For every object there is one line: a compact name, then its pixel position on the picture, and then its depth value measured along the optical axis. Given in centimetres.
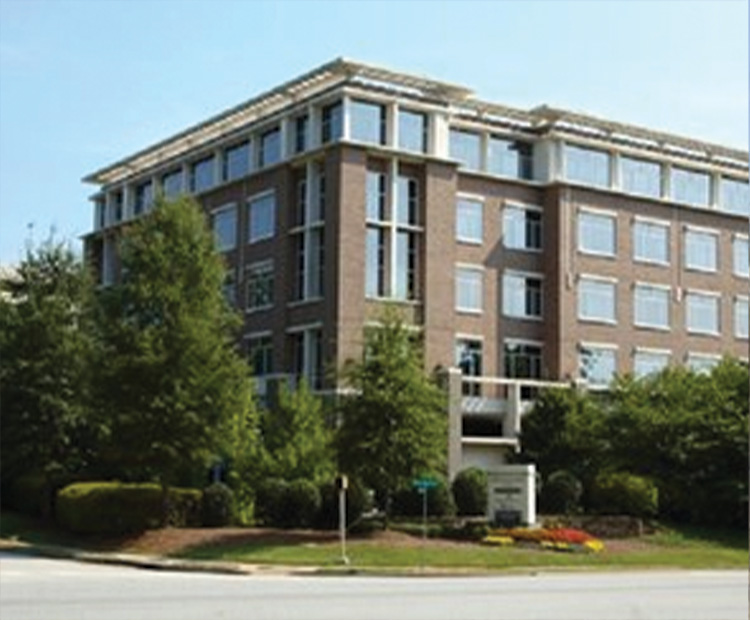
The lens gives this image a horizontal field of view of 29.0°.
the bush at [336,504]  4169
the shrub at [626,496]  4850
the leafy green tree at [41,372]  4656
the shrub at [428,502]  4669
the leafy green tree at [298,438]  4666
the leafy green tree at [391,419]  4050
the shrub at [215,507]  4300
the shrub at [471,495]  4903
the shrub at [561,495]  4928
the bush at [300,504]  4278
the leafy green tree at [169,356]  4141
